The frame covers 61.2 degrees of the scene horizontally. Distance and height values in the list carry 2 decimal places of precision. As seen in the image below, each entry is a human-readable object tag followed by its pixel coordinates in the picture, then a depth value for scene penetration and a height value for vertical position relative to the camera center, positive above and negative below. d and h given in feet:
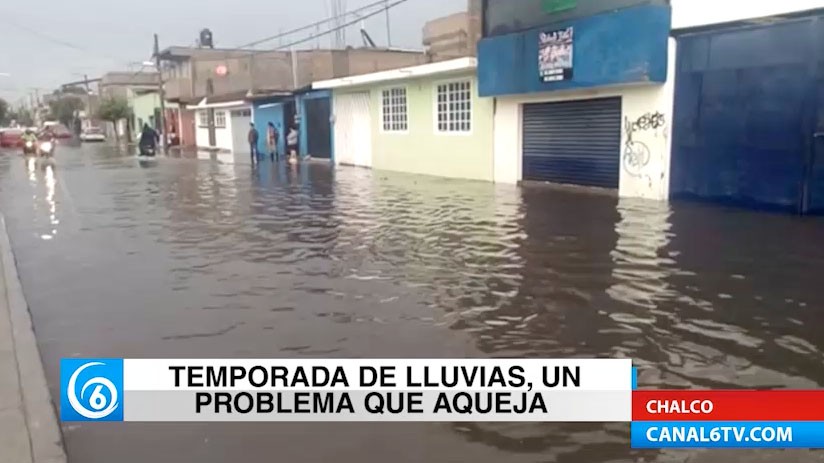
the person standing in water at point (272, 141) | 104.12 -2.34
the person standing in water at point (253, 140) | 97.50 -1.99
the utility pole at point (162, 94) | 160.56 +7.96
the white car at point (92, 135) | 221.25 -1.66
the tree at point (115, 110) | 220.16 +5.98
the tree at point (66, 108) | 314.76 +9.97
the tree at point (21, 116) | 418.35 +9.63
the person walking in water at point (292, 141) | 100.97 -2.36
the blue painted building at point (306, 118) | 99.55 +1.03
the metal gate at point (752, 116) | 37.70 -0.18
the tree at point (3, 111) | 363.76 +11.29
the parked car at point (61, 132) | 209.58 -0.49
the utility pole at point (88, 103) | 294.56 +11.65
